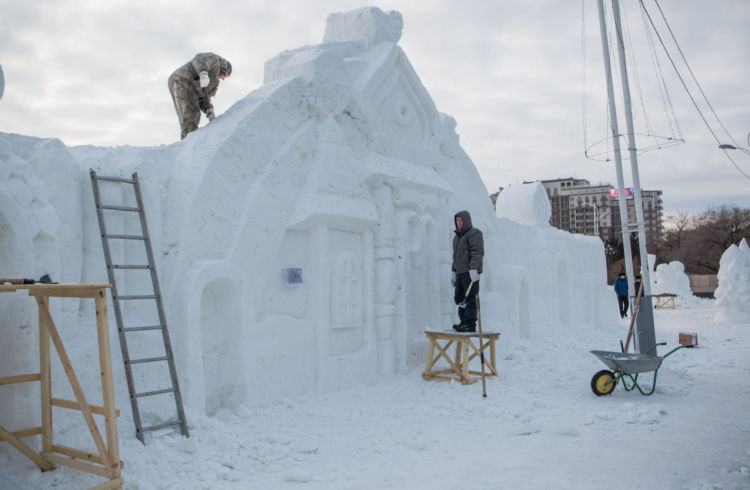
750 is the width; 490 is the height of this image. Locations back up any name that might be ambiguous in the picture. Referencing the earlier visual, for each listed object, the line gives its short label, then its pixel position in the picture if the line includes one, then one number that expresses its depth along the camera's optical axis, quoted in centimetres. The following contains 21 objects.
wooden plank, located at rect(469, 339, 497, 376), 805
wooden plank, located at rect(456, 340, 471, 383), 792
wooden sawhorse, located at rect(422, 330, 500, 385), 790
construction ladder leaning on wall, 507
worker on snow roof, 771
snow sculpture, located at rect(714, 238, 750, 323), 1725
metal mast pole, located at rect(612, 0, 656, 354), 921
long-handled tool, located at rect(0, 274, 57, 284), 401
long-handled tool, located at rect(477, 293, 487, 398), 742
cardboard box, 1177
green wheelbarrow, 716
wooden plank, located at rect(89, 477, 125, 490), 389
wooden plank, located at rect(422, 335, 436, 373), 818
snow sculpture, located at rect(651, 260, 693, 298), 2797
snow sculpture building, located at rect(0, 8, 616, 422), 532
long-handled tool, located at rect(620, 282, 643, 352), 862
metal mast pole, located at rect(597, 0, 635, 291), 962
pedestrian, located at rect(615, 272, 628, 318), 1845
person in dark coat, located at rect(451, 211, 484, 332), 832
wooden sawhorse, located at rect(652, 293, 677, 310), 2311
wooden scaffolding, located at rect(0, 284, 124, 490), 400
